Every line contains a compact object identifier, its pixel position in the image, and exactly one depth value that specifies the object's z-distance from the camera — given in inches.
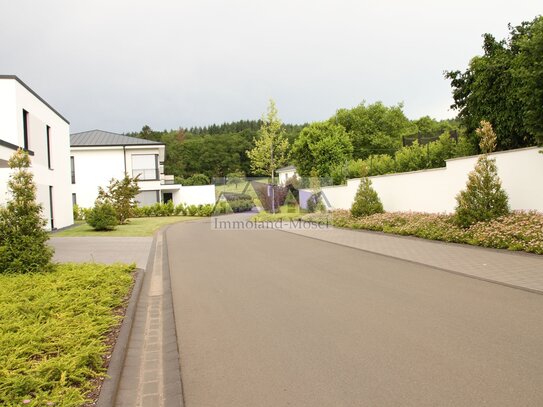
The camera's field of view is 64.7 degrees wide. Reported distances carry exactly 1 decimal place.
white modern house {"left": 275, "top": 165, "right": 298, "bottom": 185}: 2351.1
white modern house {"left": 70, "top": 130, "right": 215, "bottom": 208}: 1428.4
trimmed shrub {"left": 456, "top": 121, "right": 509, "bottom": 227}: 453.1
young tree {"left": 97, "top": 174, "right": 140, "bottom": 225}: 973.8
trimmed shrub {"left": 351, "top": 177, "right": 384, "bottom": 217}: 728.3
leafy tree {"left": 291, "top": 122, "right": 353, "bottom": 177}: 1330.0
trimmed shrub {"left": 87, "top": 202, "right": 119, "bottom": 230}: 778.8
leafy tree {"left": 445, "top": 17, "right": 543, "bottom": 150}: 409.1
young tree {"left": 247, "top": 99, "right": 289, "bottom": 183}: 1231.5
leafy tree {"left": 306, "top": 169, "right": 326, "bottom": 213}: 1041.8
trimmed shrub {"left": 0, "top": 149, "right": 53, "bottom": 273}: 315.0
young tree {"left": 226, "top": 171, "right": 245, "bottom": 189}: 1794.4
